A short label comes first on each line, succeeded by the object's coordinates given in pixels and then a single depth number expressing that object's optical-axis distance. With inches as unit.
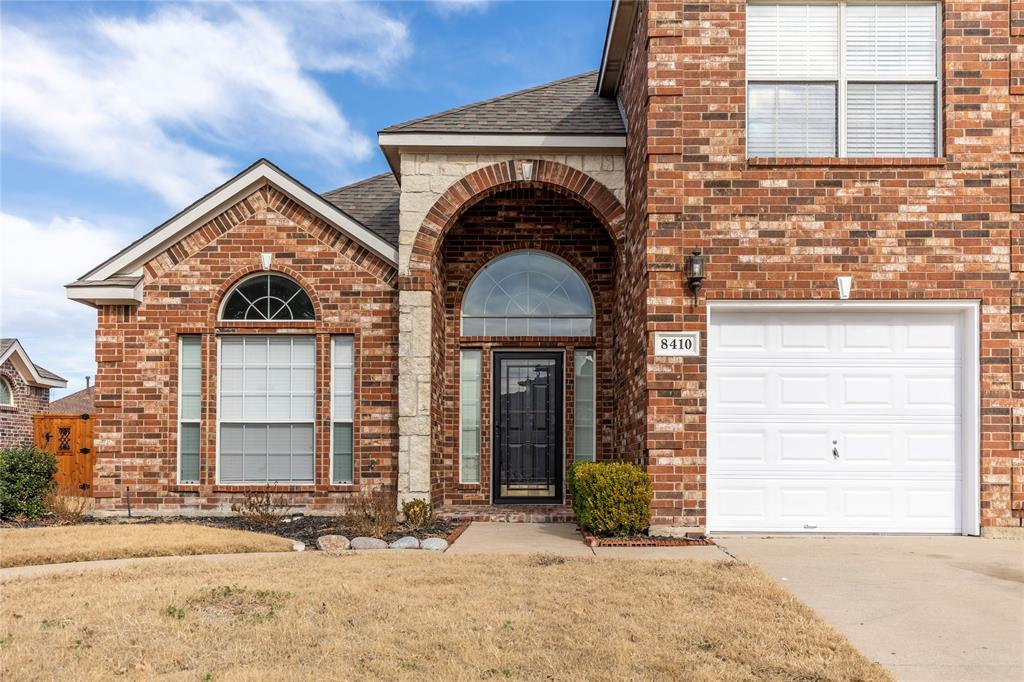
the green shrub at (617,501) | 323.6
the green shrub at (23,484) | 427.5
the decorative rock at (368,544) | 323.6
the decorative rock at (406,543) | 321.1
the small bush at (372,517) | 350.0
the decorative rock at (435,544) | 315.9
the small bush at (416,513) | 377.1
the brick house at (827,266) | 336.5
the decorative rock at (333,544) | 315.9
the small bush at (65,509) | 395.9
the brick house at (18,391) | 837.2
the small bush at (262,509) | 384.5
